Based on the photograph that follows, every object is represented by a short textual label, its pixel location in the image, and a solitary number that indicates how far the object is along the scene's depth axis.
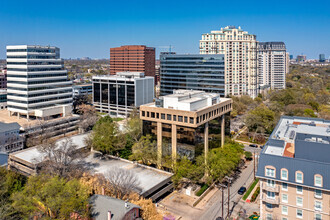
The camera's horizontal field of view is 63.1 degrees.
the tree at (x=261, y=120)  90.81
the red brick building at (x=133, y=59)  180.12
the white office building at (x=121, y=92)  111.88
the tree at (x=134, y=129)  71.94
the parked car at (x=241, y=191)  52.56
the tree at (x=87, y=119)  91.88
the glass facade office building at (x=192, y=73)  122.38
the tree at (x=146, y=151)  58.25
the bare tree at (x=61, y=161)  50.59
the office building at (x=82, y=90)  146.50
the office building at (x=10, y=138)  71.34
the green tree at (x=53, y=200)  35.25
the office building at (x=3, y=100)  121.31
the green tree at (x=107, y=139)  63.34
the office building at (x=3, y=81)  153.41
